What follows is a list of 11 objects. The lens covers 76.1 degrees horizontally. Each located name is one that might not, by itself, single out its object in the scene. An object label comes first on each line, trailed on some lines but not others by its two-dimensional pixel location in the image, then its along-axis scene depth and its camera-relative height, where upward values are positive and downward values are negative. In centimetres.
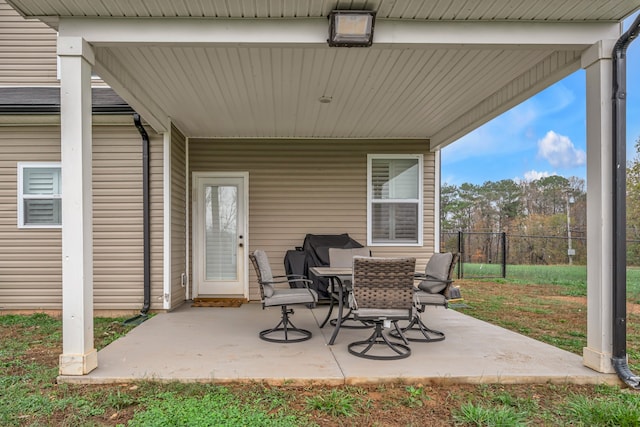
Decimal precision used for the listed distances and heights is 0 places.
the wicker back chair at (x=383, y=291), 347 -65
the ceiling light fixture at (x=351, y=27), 292 +136
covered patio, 303 +133
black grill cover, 599 -58
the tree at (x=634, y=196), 1009 +48
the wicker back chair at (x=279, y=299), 402 -82
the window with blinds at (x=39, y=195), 551 +29
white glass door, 655 -30
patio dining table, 397 -71
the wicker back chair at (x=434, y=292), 411 -80
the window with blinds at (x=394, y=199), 662 +26
